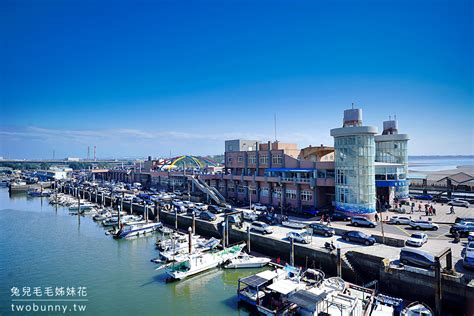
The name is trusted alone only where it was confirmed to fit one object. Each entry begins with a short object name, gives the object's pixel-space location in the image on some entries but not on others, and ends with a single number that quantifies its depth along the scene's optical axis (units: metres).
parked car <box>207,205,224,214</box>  47.87
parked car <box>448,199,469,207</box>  45.12
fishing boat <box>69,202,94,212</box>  64.99
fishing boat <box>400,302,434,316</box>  17.95
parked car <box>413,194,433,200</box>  52.27
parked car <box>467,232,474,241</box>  28.04
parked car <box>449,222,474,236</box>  30.32
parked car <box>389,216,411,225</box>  35.88
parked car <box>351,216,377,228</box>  34.94
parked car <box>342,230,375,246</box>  28.47
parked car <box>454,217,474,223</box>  33.60
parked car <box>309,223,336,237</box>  32.31
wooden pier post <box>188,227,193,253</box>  32.47
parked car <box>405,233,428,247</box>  26.88
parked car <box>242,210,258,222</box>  41.43
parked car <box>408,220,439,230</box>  32.97
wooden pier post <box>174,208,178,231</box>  44.59
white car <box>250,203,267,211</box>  47.10
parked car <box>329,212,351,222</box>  38.95
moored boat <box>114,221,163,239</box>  42.62
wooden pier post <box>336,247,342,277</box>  24.17
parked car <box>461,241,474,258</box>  23.02
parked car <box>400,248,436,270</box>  21.61
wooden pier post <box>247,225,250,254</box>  33.06
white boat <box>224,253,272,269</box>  29.41
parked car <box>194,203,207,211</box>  50.91
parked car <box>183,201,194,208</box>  53.14
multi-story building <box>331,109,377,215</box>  39.22
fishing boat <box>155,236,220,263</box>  31.42
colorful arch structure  100.28
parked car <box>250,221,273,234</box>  34.03
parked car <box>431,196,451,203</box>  49.83
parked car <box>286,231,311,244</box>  29.52
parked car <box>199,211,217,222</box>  42.79
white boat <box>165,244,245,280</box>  27.55
